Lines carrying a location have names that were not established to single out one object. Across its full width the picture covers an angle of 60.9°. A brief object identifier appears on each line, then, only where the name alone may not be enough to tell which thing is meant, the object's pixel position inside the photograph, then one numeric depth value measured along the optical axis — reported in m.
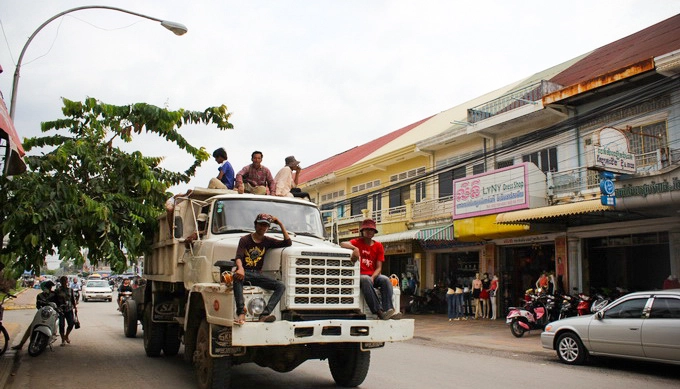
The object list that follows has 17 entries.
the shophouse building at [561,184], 14.90
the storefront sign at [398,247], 24.58
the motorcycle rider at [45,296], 11.78
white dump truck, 6.41
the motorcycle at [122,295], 21.83
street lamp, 11.19
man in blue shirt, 9.81
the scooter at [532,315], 15.03
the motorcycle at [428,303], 24.05
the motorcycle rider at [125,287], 21.48
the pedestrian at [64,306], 12.61
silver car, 9.17
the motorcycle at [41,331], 11.08
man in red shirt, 7.08
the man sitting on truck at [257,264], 6.25
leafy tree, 9.40
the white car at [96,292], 37.59
